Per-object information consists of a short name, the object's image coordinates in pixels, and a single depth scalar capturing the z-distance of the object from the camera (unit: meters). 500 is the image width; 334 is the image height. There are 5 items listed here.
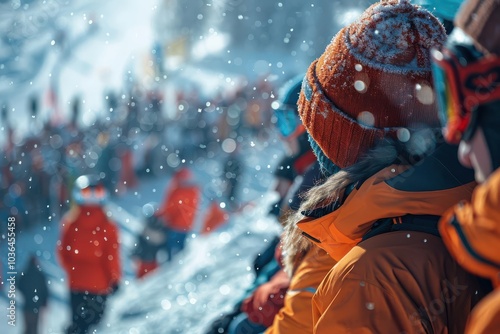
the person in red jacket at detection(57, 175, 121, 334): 5.73
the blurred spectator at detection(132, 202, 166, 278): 7.76
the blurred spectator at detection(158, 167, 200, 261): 7.89
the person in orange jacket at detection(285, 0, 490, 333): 1.40
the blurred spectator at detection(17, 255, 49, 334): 5.93
